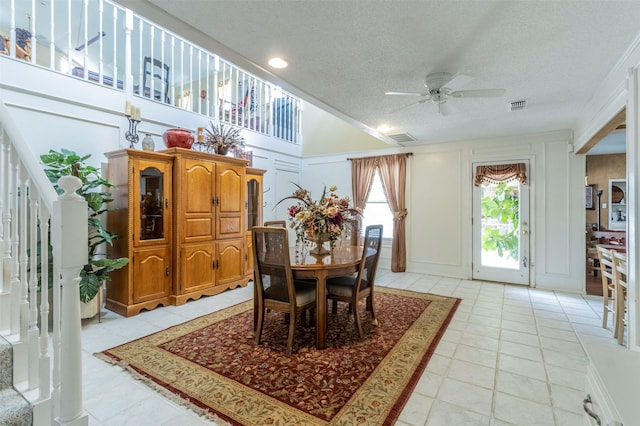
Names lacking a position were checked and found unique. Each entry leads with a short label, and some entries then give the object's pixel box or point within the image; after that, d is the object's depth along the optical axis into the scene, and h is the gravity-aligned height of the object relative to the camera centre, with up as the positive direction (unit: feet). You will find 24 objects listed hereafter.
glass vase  10.00 -0.93
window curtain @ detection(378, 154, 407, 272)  18.65 +0.82
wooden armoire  10.98 -0.53
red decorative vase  12.44 +3.15
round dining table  8.23 -1.69
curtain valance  15.64 +2.17
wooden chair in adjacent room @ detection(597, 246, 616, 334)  10.09 -2.20
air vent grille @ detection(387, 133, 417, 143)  16.09 +4.28
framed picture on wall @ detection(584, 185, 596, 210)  20.65 +1.12
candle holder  12.19 +3.32
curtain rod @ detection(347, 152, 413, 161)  18.57 +3.74
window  19.71 +0.26
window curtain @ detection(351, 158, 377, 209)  19.76 +2.39
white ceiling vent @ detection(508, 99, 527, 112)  10.96 +4.11
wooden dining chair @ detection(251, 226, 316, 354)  8.05 -2.00
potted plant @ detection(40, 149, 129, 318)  9.43 +0.19
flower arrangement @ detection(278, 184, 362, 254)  9.87 -0.18
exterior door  15.80 -1.04
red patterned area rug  5.92 -3.90
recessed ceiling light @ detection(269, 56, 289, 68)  8.14 +4.24
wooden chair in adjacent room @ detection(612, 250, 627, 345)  9.26 -2.64
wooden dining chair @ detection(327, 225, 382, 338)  9.18 -2.30
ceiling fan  8.36 +3.76
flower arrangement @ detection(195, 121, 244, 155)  14.08 +3.50
